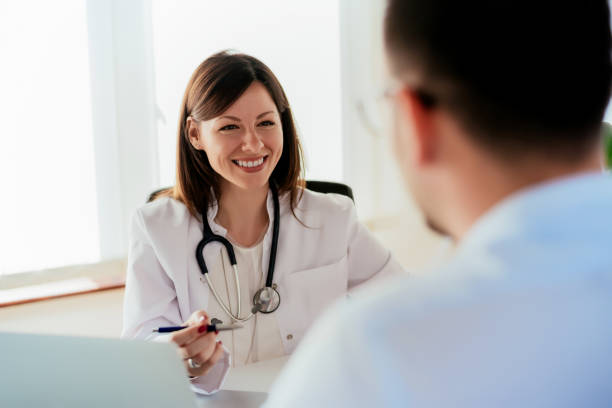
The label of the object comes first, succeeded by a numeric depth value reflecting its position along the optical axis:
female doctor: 1.54
